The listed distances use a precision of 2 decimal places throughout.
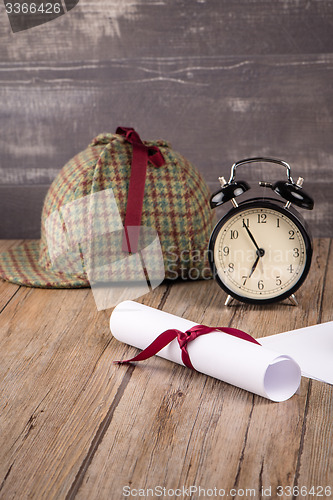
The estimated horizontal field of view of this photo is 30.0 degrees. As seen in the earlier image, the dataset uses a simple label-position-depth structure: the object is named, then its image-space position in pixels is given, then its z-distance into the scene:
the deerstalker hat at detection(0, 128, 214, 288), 1.64
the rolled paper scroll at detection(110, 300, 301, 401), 1.06
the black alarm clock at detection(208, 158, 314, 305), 1.44
